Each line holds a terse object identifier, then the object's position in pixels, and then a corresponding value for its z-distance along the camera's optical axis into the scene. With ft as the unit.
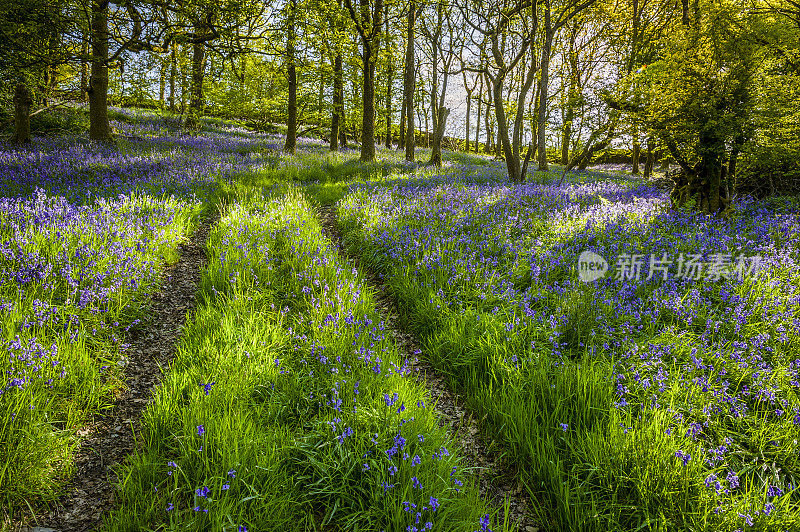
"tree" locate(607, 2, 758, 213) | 20.62
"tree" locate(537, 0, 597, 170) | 33.81
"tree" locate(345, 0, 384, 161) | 45.27
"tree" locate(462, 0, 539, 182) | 36.52
